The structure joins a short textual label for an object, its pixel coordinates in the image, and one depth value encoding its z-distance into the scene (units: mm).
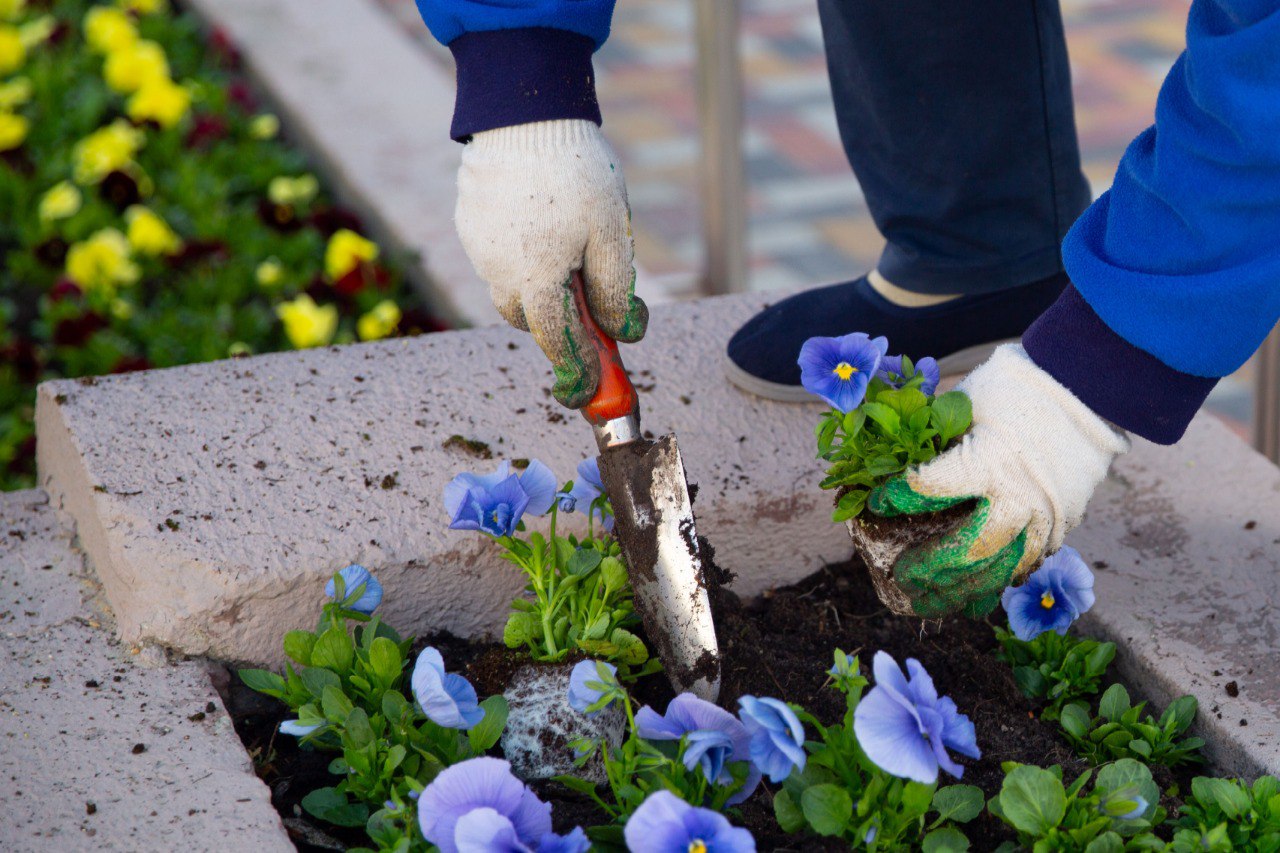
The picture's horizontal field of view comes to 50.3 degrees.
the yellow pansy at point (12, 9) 3987
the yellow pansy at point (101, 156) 3145
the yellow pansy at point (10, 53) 3609
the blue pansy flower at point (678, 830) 1098
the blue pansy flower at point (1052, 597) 1533
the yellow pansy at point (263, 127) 3504
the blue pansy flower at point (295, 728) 1324
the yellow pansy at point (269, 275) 2863
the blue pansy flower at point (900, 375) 1464
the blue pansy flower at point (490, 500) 1449
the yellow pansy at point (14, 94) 3357
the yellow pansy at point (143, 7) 4165
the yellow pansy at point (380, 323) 2740
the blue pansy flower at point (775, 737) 1154
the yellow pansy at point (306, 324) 2664
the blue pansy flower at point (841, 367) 1394
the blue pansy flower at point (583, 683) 1309
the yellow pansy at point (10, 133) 3197
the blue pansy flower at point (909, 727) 1121
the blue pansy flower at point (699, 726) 1254
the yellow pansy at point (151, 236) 2908
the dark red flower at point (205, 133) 3420
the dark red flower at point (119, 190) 3064
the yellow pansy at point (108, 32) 3734
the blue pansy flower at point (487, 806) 1164
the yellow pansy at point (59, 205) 2977
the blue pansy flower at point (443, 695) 1275
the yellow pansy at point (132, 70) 3559
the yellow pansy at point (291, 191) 3236
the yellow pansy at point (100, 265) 2824
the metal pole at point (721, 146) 2875
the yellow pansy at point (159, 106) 3430
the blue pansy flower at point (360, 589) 1479
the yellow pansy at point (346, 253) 2902
